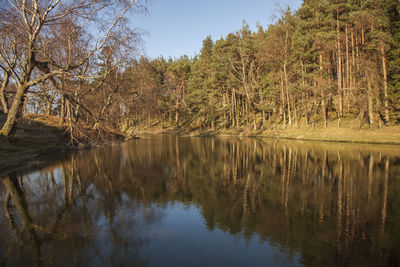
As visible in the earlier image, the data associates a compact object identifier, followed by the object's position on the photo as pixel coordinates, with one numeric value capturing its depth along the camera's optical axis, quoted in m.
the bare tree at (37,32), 16.11
